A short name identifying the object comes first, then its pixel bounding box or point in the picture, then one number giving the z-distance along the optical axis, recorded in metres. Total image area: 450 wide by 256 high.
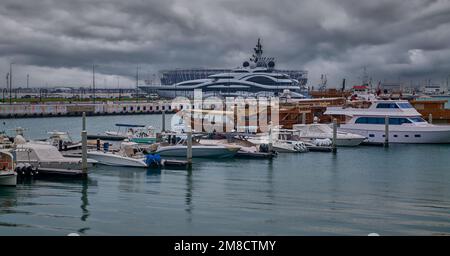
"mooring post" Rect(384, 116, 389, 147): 42.02
